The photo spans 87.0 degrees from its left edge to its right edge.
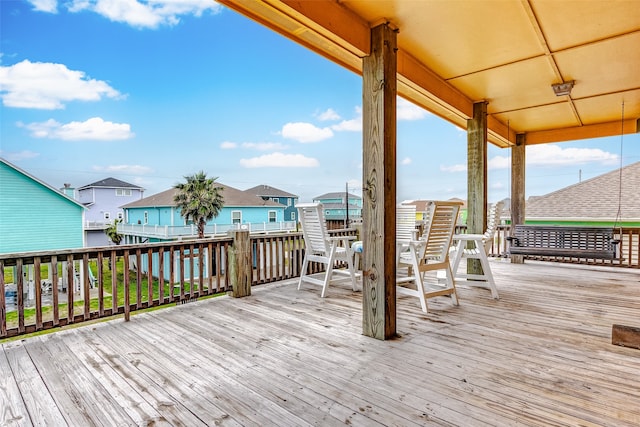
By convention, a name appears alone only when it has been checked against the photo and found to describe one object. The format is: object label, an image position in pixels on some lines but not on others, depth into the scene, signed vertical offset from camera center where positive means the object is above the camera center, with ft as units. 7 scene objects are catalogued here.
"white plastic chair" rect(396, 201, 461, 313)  10.68 -1.21
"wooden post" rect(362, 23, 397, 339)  8.30 +0.73
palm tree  52.19 +1.79
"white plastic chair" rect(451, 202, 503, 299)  12.53 -1.58
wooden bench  13.62 -1.39
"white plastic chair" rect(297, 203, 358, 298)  13.07 -1.35
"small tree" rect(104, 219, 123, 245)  63.16 -3.77
